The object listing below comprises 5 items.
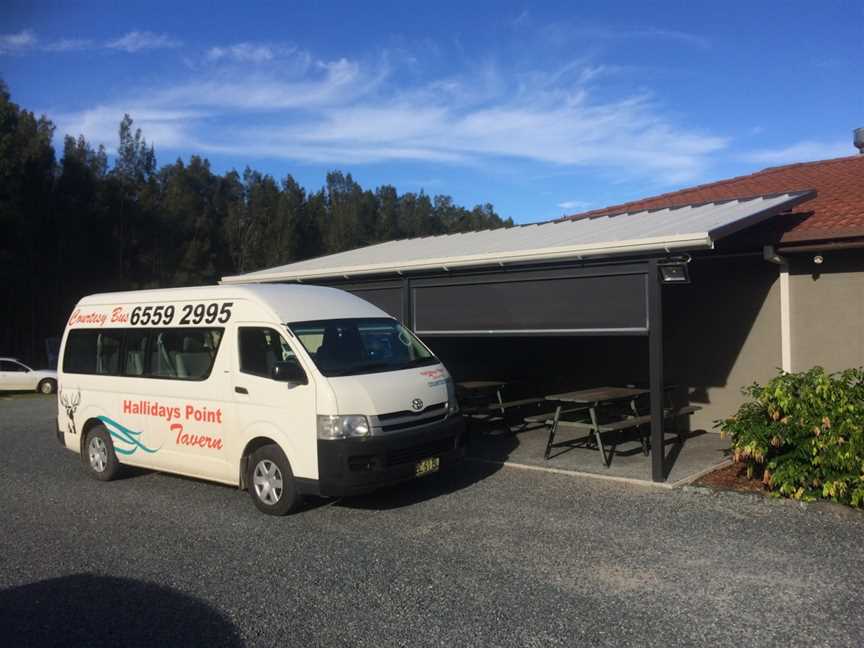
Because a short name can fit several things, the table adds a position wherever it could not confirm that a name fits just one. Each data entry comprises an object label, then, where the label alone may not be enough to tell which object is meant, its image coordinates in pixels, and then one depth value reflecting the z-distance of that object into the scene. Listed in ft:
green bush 21.47
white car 75.36
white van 21.65
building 26.37
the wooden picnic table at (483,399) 35.24
